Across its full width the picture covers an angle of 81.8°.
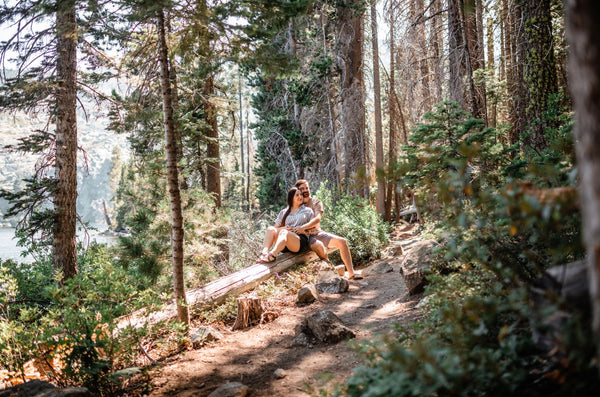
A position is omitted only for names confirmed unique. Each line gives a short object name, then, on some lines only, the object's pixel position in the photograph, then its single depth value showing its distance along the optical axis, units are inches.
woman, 248.1
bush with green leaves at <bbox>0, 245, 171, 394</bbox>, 116.6
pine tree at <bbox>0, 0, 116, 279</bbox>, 249.4
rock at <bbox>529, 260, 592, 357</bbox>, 58.9
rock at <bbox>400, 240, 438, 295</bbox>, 183.2
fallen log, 165.3
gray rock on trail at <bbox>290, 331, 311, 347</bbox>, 154.7
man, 251.4
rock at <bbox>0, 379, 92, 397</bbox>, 97.2
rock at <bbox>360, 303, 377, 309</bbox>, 193.9
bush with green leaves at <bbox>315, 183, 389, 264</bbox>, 324.2
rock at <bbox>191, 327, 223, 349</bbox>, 162.9
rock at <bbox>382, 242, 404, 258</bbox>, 328.2
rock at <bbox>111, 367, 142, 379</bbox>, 114.7
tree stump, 186.2
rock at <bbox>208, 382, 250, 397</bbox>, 110.9
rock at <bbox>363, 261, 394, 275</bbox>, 267.5
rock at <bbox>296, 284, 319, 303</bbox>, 209.3
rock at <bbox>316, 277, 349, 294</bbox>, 226.2
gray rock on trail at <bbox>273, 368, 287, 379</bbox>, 127.4
